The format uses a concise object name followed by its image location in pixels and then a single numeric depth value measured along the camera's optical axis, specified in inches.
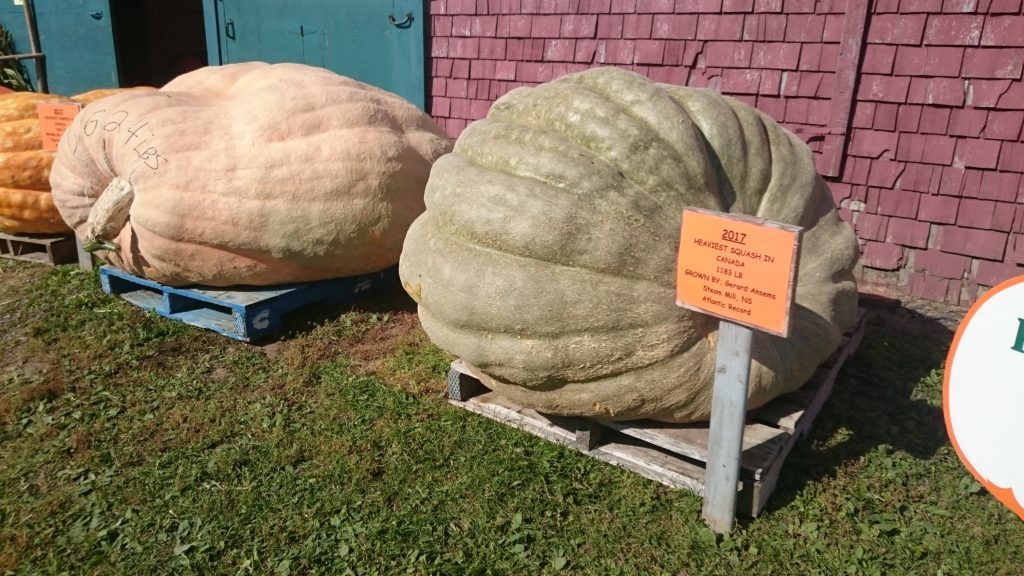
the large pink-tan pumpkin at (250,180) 157.6
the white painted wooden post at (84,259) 211.8
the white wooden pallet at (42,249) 220.4
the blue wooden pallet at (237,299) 163.9
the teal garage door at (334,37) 283.3
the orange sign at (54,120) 200.4
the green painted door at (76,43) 404.8
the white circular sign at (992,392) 71.0
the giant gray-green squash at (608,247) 100.2
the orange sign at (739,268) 85.3
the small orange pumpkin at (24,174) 209.6
